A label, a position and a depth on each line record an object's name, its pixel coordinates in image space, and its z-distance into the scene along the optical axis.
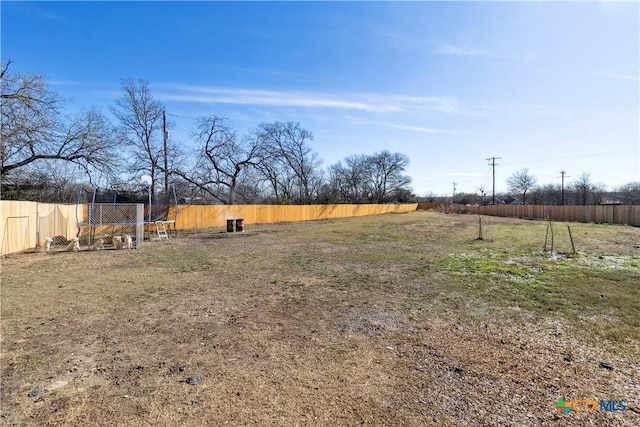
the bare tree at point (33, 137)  13.45
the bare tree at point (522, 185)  69.77
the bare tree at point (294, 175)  35.09
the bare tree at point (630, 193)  52.47
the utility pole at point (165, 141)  21.56
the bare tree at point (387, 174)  63.00
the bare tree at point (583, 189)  56.00
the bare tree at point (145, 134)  22.36
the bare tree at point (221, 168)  26.05
